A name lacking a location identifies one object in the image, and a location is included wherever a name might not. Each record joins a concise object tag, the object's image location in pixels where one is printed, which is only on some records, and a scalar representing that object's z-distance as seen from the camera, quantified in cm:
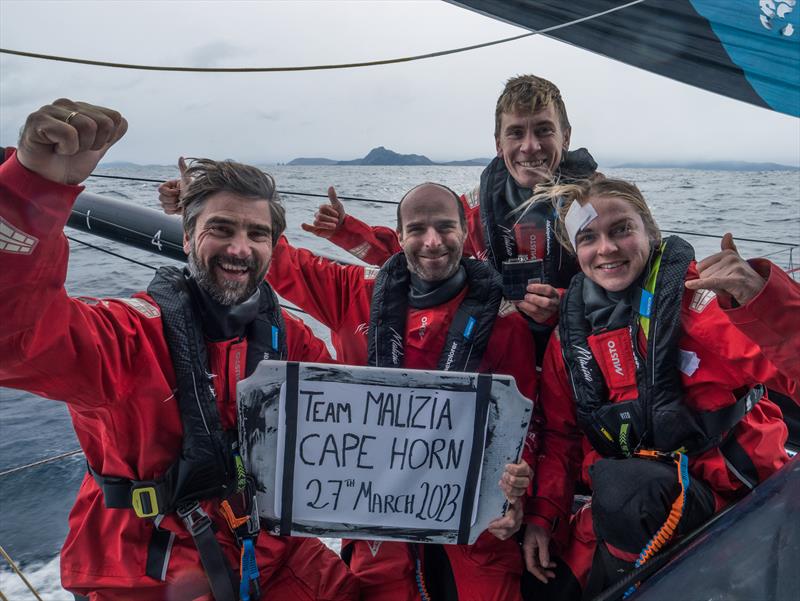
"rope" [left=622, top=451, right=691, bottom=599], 132
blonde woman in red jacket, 145
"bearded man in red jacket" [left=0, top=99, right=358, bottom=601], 132
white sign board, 155
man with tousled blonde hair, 225
